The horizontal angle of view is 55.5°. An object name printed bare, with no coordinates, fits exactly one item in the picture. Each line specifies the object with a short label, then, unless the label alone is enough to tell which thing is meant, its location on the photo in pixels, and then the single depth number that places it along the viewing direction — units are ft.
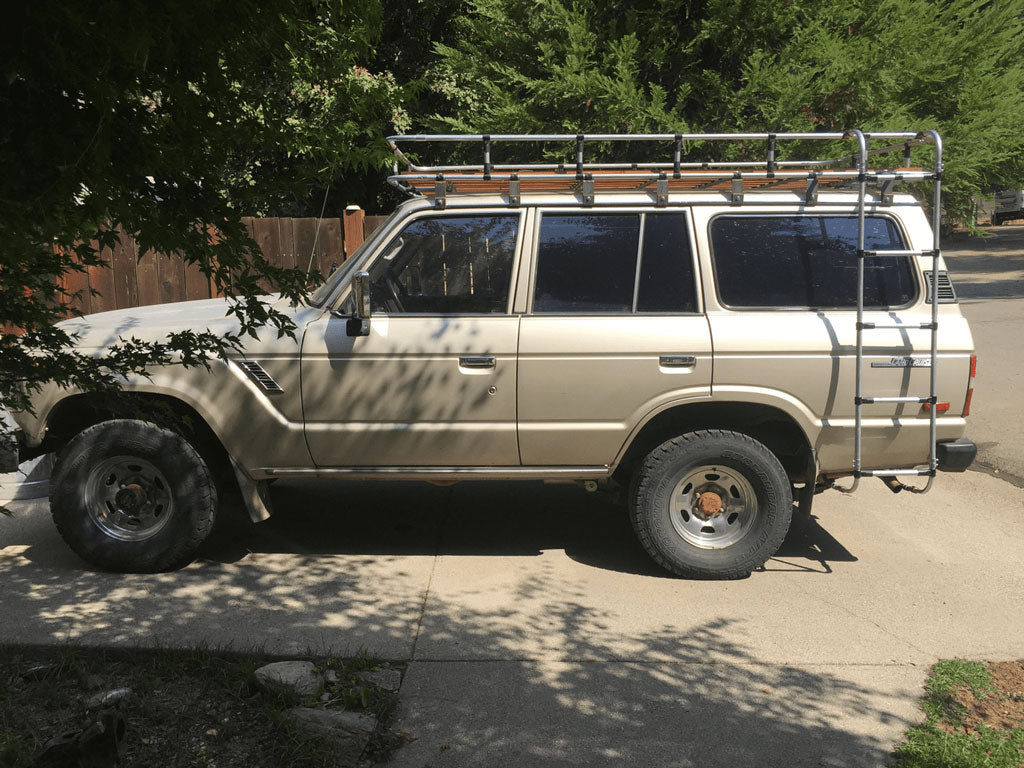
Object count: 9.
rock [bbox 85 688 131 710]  12.81
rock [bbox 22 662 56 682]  13.71
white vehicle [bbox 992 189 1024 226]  111.22
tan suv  17.65
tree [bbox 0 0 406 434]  6.60
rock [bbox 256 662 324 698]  13.16
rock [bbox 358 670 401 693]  13.74
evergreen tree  30.32
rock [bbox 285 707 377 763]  12.06
